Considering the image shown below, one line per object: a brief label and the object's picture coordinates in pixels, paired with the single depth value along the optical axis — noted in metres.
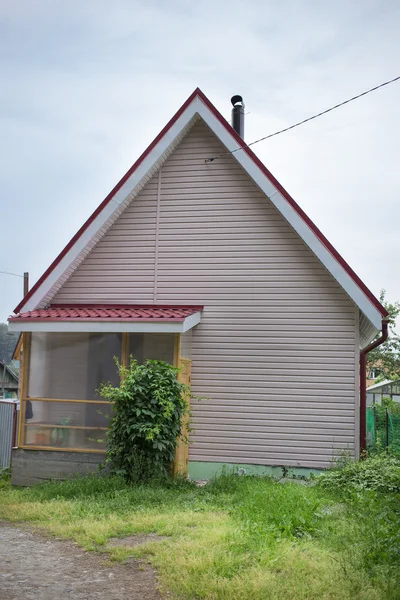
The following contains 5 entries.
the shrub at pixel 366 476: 9.66
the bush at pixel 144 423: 10.62
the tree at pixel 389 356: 45.81
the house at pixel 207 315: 11.82
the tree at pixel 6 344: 91.25
